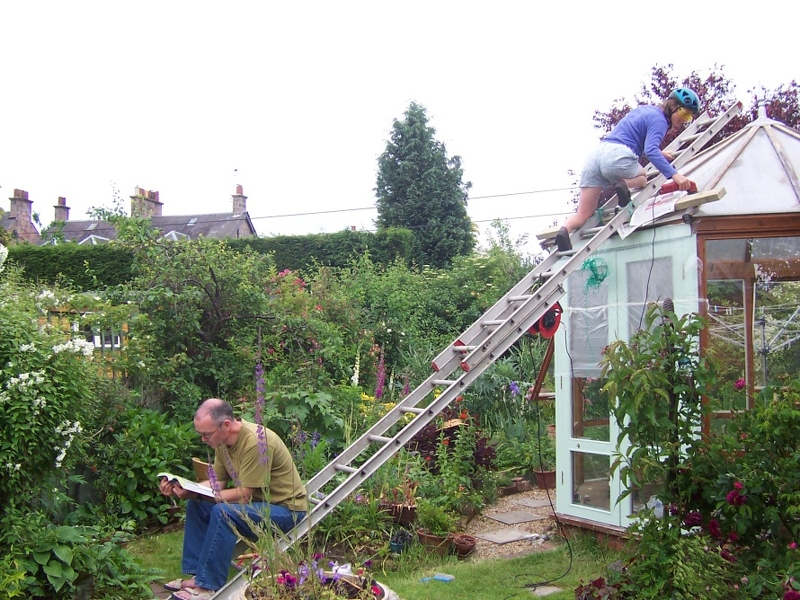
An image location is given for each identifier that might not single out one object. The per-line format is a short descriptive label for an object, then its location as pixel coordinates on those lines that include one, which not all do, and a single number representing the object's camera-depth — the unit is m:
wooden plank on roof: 4.60
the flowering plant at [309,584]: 3.05
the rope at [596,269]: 5.67
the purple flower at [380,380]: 5.33
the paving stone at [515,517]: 6.62
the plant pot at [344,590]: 3.09
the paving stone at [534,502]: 7.13
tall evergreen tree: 23.09
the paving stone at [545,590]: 4.79
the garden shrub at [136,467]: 5.94
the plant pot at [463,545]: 5.61
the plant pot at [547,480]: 7.68
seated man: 4.07
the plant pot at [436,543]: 5.61
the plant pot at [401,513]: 5.73
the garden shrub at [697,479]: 3.46
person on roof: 5.10
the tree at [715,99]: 10.22
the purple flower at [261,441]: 3.55
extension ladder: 4.06
